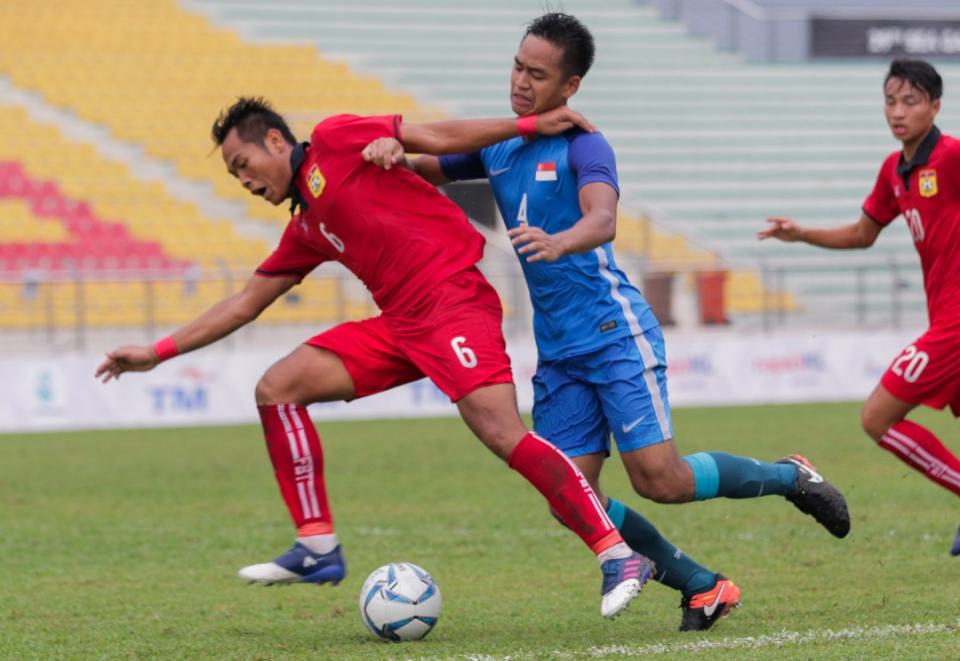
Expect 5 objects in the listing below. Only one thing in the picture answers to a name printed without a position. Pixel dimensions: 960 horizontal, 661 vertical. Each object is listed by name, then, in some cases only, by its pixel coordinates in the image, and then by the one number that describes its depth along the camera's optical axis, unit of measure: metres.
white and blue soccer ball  11.15
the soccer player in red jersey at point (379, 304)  10.91
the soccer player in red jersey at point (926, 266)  13.77
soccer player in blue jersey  11.05
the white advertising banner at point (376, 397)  33.06
